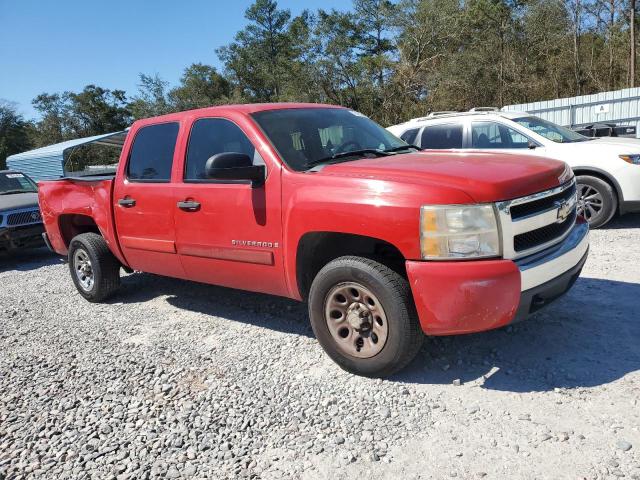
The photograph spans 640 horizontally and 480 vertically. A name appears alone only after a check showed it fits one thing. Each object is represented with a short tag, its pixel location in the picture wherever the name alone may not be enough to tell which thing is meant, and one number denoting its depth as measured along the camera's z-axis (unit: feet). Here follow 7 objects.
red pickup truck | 9.45
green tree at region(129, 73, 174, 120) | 154.20
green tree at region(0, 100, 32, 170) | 165.37
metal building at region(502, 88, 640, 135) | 50.49
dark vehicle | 27.25
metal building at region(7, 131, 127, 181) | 66.95
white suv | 22.88
